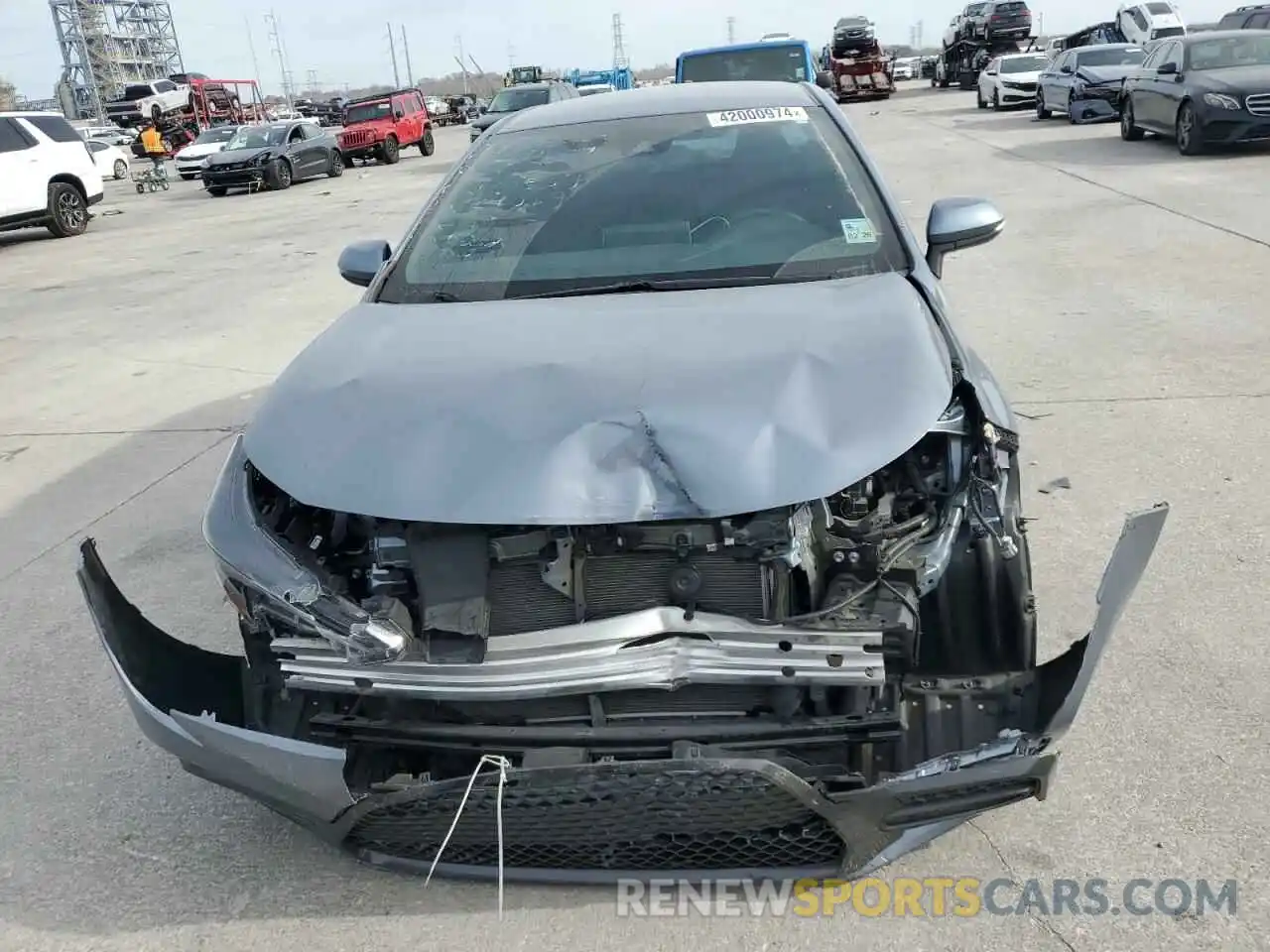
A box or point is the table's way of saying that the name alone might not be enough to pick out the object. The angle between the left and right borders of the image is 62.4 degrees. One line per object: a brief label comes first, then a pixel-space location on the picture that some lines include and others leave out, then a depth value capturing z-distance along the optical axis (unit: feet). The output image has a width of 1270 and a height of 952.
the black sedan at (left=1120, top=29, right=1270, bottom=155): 44.42
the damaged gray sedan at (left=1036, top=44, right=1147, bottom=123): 67.72
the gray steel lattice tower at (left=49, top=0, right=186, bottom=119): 262.26
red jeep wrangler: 89.81
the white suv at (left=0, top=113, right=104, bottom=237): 50.08
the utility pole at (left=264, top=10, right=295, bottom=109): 309.22
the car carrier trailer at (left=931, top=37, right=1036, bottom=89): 118.15
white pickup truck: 147.02
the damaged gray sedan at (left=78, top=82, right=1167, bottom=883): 7.17
